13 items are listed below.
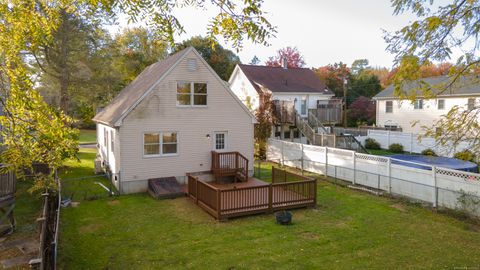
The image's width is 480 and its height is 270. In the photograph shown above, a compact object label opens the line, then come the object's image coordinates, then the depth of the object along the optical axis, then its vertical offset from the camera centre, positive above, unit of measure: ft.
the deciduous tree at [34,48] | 16.94 +3.80
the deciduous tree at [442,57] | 18.92 +3.56
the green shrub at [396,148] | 95.20 -7.50
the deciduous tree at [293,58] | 181.68 +32.45
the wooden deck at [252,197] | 42.34 -10.02
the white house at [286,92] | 92.32 +8.15
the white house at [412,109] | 97.71 +3.65
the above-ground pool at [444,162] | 58.59 -7.76
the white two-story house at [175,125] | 54.65 -0.80
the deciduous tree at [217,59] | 155.22 +27.72
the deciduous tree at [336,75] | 169.78 +22.03
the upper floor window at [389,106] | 117.51 +4.83
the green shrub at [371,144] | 102.27 -6.89
